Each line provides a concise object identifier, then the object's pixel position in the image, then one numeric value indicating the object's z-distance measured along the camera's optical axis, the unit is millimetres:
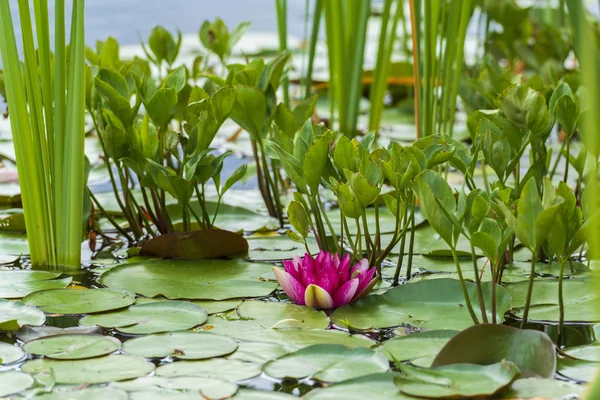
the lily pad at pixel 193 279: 3591
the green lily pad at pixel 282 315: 3491
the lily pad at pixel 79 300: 3525
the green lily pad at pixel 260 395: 3309
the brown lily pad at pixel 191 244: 3714
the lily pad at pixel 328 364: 3357
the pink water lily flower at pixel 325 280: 3529
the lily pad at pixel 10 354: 3384
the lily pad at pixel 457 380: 3299
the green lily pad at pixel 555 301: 3508
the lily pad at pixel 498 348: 3354
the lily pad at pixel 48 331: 3445
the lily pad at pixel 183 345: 3400
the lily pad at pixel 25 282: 3580
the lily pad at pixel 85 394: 3303
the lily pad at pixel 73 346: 3392
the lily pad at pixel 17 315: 3457
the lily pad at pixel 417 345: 3399
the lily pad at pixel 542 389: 3306
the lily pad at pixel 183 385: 3316
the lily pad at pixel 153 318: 3476
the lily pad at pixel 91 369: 3341
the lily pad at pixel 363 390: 3305
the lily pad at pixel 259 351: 3397
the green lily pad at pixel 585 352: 3390
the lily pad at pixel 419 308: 3488
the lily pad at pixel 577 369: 3352
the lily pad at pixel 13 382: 3315
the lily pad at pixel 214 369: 3357
